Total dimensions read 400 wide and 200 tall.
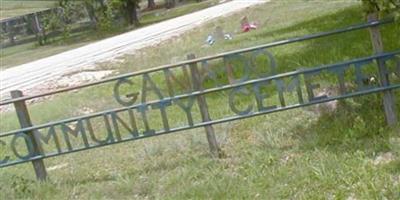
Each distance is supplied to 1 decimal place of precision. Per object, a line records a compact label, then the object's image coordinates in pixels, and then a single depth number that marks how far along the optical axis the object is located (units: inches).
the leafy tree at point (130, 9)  1095.6
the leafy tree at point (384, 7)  170.1
